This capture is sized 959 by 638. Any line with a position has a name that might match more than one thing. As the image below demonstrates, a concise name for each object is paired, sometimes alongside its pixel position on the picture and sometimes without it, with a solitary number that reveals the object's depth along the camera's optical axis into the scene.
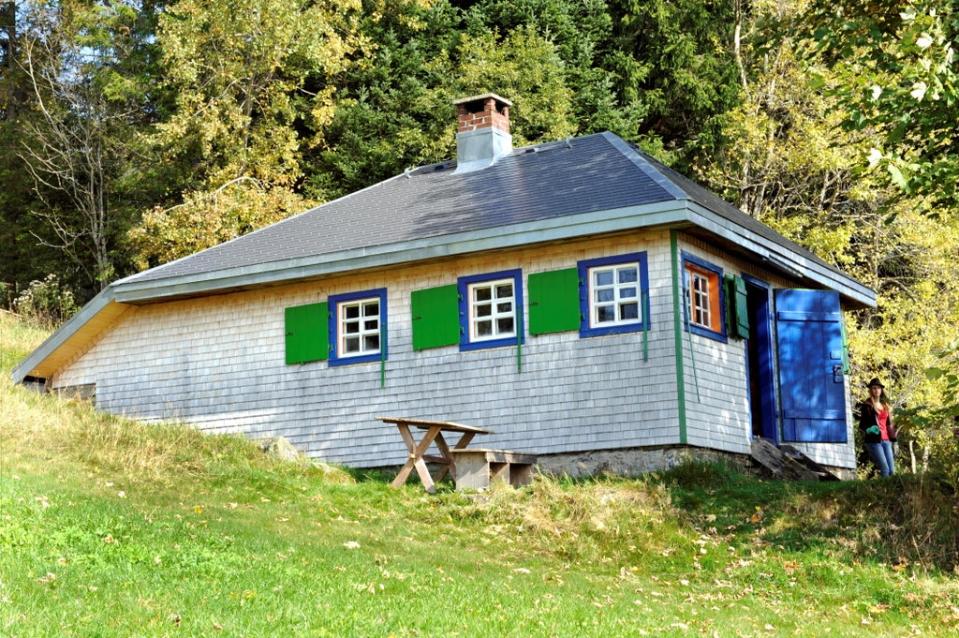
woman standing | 17.53
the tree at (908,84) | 11.28
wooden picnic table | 15.88
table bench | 15.80
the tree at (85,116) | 33.47
